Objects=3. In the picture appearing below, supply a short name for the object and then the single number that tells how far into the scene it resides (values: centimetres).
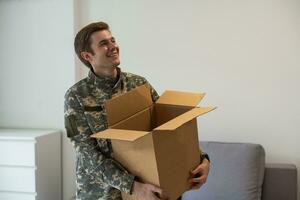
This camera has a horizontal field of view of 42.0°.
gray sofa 259
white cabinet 296
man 156
